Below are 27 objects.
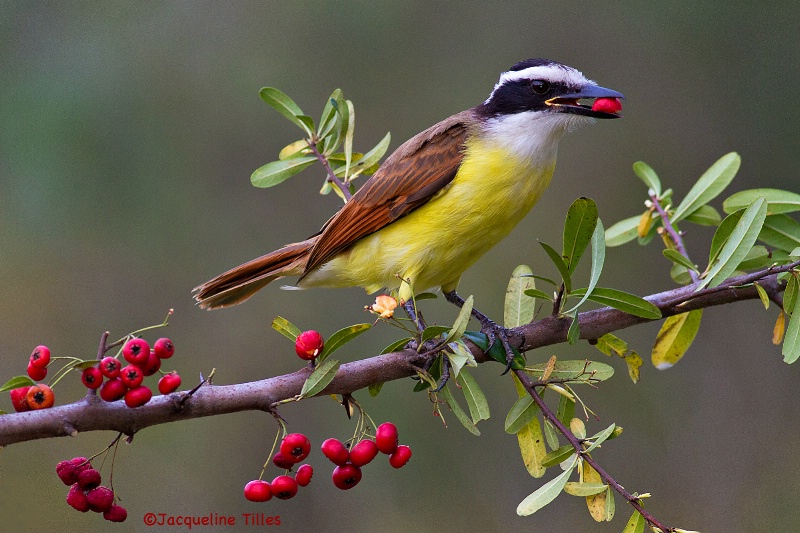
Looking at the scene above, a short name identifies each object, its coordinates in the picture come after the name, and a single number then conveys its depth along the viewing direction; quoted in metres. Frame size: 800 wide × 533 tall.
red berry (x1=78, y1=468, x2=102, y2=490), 4.80
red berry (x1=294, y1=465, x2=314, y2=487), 5.06
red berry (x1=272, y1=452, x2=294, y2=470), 5.00
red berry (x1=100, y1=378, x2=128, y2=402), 4.38
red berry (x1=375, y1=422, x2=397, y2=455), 5.30
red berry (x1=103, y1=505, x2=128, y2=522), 4.82
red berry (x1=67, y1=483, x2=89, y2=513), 4.78
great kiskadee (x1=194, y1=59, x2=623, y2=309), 7.14
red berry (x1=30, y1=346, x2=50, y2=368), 4.68
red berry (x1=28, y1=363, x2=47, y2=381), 4.68
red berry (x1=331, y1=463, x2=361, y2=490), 5.27
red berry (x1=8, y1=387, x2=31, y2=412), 4.38
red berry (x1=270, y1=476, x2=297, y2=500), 5.11
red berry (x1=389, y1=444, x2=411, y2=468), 5.48
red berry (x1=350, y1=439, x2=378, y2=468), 5.21
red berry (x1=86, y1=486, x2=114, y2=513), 4.77
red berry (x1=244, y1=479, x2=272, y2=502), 5.18
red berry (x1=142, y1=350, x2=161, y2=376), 4.58
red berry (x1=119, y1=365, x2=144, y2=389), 4.37
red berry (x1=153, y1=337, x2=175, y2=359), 4.74
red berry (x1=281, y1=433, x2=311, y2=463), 4.93
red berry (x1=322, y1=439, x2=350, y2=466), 5.18
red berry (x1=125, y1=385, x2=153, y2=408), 4.41
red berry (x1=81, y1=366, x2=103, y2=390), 4.36
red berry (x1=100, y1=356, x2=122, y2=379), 4.34
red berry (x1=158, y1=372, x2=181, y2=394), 4.59
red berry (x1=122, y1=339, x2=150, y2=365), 4.51
